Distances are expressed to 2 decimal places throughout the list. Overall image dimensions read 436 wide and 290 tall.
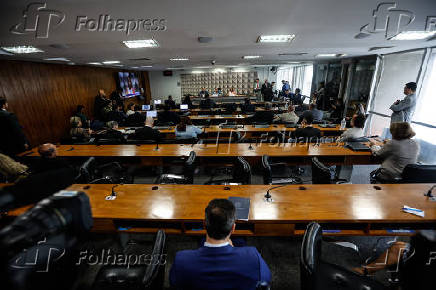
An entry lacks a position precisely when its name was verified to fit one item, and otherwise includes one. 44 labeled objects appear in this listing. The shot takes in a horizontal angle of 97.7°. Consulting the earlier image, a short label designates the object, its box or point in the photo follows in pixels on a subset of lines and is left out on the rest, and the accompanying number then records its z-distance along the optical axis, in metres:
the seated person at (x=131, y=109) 7.46
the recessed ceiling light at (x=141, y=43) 3.69
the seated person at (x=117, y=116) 6.77
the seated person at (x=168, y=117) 7.17
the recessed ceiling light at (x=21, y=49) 3.90
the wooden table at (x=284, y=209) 1.82
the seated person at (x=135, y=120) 6.63
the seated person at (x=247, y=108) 8.81
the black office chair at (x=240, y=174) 2.58
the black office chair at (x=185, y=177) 2.90
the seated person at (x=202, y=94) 14.56
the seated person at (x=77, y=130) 4.89
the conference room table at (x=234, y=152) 3.46
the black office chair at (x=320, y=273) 1.29
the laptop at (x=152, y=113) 6.47
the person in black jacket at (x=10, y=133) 3.72
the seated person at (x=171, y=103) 10.21
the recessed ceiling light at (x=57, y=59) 5.34
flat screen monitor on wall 11.23
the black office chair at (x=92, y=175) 2.77
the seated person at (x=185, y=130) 4.48
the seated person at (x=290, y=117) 5.93
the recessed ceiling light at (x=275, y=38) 3.62
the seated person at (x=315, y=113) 6.06
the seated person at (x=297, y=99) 10.57
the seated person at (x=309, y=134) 3.95
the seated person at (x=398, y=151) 2.62
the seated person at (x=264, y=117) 6.51
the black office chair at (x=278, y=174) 2.59
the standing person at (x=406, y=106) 4.44
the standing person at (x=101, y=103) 7.52
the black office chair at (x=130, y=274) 1.31
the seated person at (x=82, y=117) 5.91
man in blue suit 1.11
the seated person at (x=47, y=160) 2.26
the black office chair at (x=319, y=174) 2.47
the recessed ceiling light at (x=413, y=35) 3.51
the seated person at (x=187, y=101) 10.55
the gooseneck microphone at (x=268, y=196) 2.08
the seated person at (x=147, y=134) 4.58
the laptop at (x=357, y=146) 3.47
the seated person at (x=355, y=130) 3.57
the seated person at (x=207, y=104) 9.87
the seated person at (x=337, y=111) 7.21
